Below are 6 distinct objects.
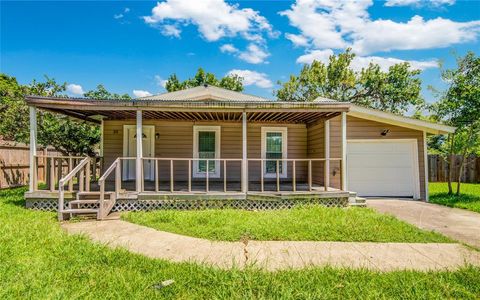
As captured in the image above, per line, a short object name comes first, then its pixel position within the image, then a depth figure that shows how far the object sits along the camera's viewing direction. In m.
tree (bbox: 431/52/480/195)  9.52
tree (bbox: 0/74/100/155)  13.00
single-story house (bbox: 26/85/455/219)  9.45
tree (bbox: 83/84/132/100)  17.23
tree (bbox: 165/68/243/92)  29.71
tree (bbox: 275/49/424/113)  23.08
